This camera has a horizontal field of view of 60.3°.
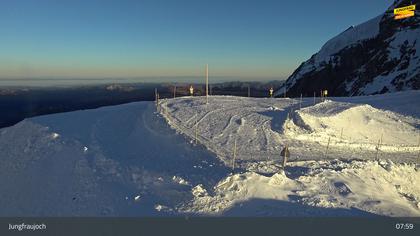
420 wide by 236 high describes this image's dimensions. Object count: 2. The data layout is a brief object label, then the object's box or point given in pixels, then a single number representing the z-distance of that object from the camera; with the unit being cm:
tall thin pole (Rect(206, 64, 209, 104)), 2669
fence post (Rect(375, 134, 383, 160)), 2103
